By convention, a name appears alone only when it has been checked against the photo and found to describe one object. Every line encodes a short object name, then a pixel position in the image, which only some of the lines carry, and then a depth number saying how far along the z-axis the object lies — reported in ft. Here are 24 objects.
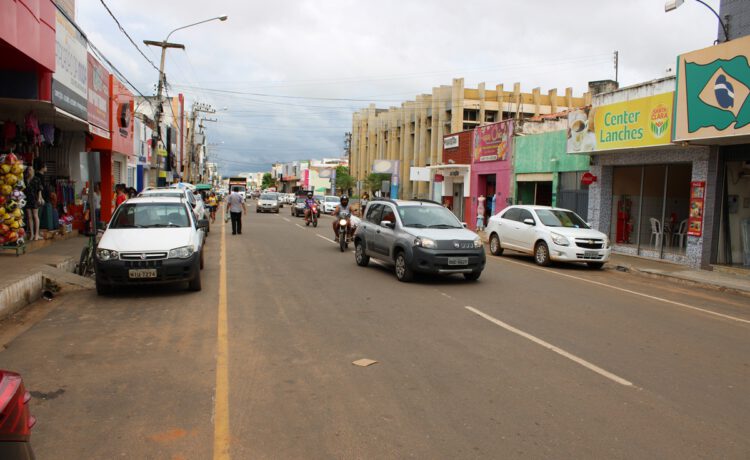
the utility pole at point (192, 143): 227.87
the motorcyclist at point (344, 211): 60.03
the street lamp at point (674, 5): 52.11
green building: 76.89
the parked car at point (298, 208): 136.46
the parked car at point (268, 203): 157.48
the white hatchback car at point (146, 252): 31.45
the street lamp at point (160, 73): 94.58
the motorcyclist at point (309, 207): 96.22
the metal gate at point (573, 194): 75.41
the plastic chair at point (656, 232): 64.64
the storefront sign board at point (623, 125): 57.77
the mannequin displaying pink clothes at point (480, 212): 100.68
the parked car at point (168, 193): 51.78
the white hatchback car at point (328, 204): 164.45
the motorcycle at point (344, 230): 58.95
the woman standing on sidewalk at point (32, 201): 47.52
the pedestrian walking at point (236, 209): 77.61
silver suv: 37.55
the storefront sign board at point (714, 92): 47.42
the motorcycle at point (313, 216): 95.86
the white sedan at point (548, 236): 51.39
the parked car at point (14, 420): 7.91
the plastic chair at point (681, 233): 64.25
